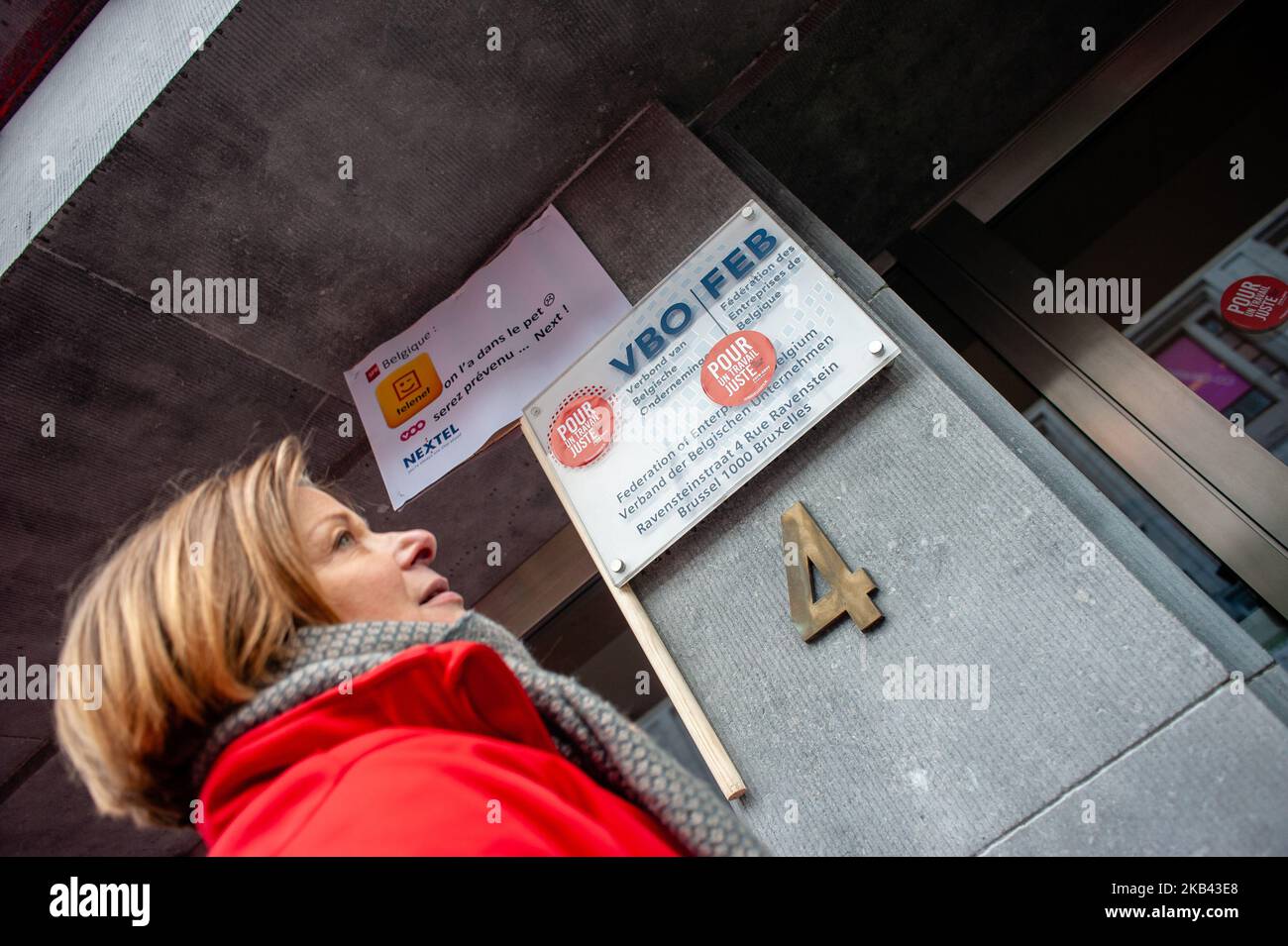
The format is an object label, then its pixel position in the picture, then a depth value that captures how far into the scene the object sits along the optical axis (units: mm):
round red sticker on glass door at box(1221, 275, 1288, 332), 2387
